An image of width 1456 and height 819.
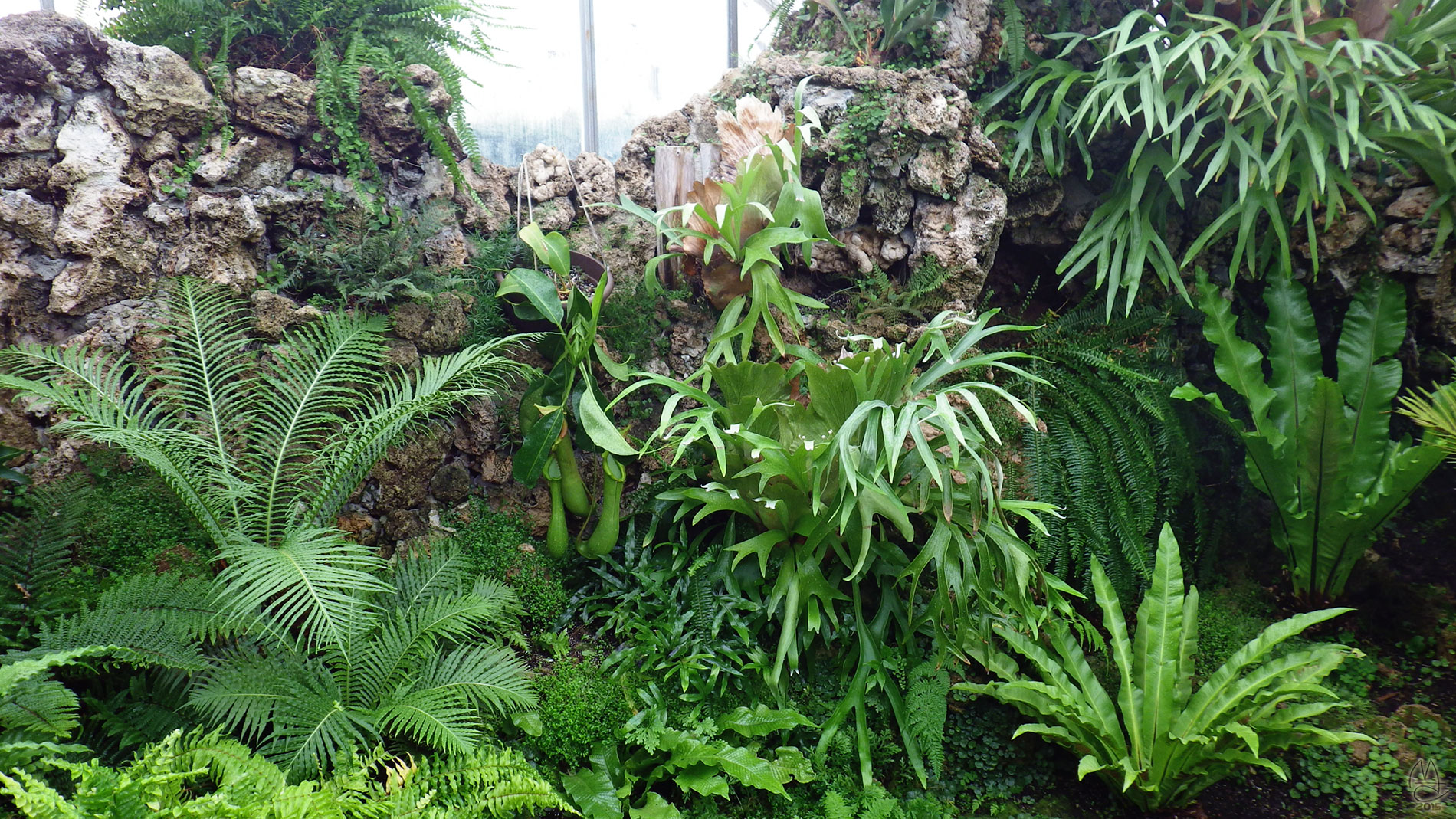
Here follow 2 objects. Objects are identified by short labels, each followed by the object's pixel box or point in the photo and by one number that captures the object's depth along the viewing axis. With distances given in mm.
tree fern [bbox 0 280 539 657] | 1879
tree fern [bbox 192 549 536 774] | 1870
